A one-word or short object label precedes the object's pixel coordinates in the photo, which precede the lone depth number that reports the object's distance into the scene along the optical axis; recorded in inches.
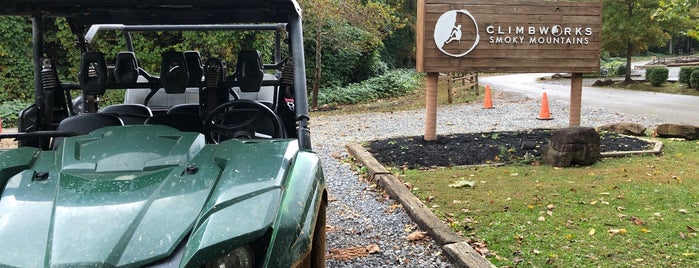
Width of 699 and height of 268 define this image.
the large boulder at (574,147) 286.4
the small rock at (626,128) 399.5
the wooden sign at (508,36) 367.2
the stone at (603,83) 1140.1
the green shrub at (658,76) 1013.2
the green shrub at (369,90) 811.0
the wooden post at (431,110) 369.1
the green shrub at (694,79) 906.7
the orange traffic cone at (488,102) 664.4
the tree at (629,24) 1037.2
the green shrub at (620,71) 1561.4
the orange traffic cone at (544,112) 552.8
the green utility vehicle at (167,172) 78.4
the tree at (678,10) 432.5
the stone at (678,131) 374.0
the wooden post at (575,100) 387.5
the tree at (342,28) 701.9
